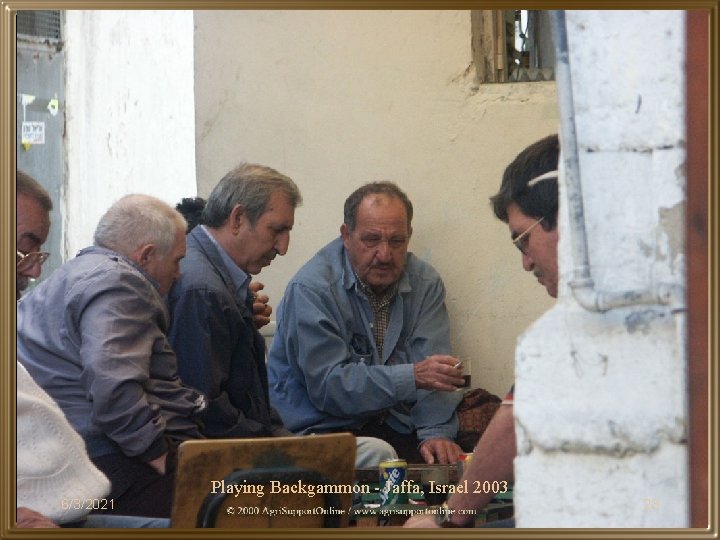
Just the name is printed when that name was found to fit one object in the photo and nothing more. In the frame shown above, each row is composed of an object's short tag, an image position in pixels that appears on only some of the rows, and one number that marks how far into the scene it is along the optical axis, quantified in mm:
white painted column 4063
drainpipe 4056
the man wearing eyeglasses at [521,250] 4708
